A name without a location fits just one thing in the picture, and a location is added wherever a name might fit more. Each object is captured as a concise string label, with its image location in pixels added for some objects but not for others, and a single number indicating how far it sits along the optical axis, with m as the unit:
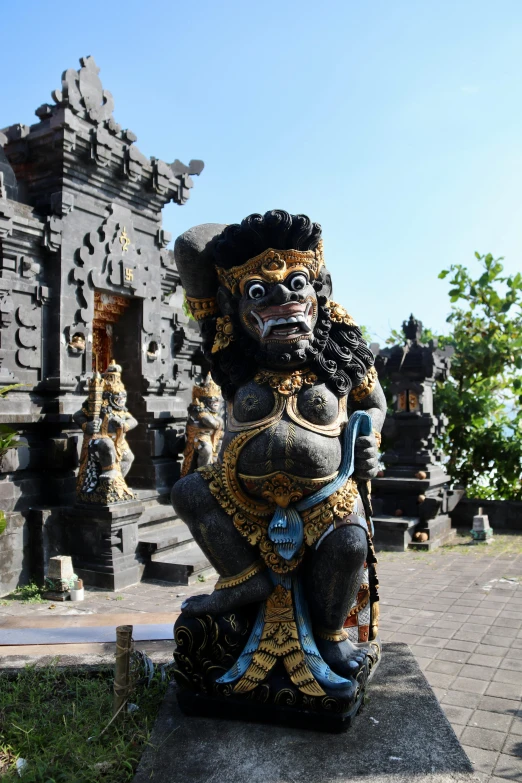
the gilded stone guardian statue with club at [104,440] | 8.66
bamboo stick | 3.32
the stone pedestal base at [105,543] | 8.42
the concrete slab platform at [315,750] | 2.72
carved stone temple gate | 8.64
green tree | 13.75
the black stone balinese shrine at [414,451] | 11.62
